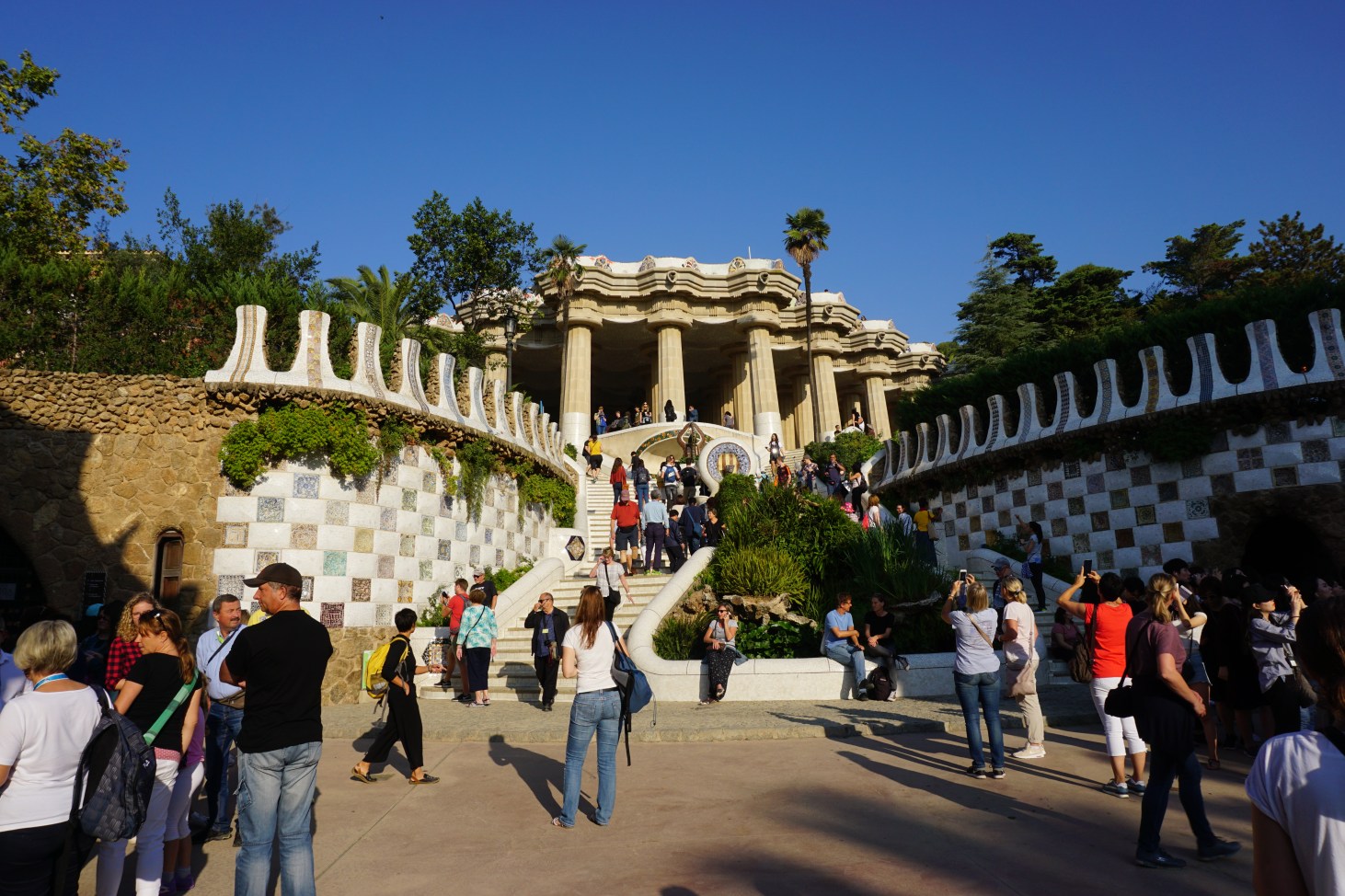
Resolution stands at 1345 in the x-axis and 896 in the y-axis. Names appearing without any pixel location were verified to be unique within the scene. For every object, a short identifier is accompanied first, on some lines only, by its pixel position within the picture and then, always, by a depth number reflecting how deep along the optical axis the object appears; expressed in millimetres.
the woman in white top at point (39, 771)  3211
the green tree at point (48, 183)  17156
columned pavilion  41031
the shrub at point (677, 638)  12766
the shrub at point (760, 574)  13414
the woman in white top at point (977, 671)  6809
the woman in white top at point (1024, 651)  7155
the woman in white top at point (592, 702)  5586
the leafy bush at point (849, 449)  32594
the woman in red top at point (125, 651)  5301
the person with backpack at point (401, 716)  6918
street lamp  27831
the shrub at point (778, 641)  12719
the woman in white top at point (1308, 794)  1844
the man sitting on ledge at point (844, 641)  11188
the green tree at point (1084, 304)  37531
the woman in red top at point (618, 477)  20172
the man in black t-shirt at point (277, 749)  3893
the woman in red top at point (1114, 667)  6117
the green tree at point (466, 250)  27531
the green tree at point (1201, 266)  33656
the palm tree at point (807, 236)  37406
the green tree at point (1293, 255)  29172
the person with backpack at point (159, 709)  4152
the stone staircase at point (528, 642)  12398
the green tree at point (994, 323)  36250
